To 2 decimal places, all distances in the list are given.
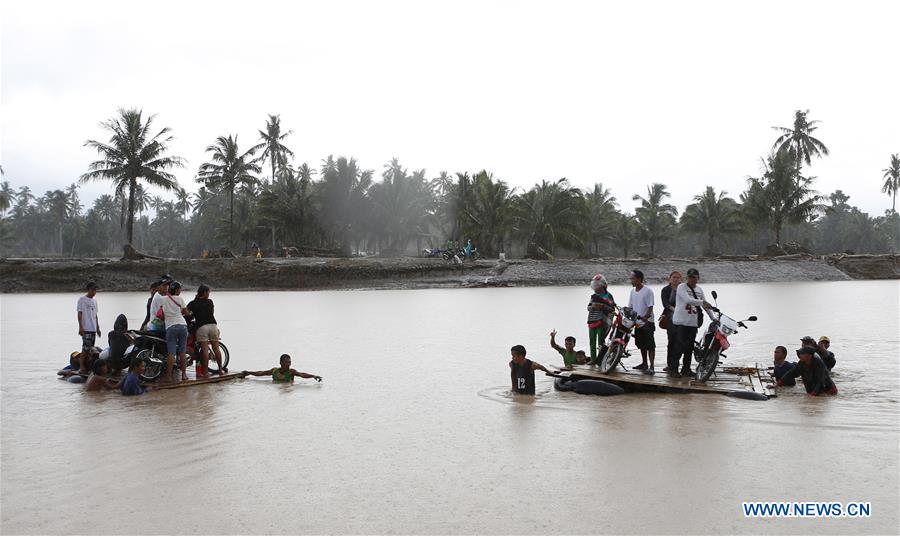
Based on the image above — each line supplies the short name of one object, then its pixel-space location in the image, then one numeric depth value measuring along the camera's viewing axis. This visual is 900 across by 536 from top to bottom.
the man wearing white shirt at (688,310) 9.63
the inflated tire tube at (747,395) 8.93
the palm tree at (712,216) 63.69
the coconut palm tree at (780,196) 58.62
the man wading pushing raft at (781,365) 9.94
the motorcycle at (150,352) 10.54
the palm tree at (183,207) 99.75
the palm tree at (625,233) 67.88
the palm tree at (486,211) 53.53
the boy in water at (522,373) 9.67
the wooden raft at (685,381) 9.32
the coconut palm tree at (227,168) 53.21
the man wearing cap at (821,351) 9.80
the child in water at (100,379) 10.28
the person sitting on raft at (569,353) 11.01
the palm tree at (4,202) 41.68
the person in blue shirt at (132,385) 9.87
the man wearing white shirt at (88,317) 12.00
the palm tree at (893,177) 76.97
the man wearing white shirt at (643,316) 10.46
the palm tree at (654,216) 67.38
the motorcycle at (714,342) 9.52
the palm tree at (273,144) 63.57
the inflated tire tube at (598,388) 9.52
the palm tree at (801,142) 65.25
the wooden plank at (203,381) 10.26
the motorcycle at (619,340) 10.17
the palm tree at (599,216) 62.72
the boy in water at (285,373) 10.95
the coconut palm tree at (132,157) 46.75
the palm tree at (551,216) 53.34
